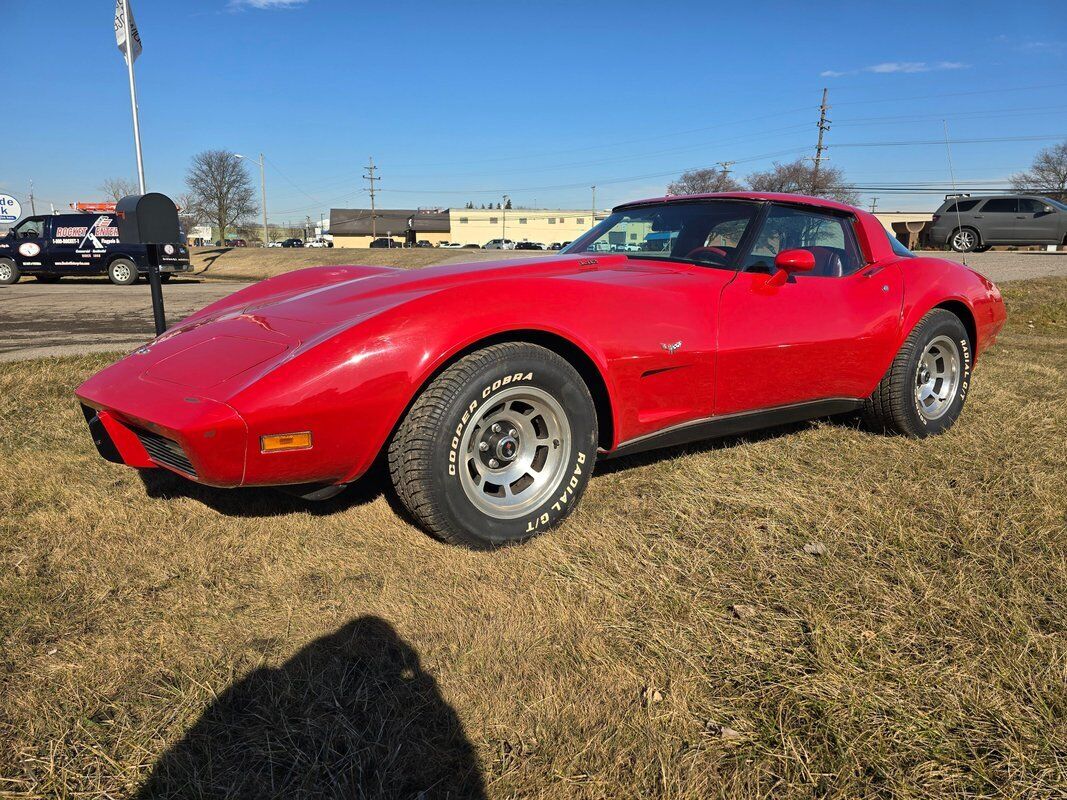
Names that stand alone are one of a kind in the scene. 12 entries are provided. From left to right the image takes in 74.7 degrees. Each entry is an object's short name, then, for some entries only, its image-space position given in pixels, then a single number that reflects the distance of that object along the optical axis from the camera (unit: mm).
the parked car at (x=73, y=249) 17062
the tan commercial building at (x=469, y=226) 85188
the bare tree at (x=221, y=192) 59719
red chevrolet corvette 2184
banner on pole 6052
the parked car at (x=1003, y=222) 17797
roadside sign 15250
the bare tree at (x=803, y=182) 43628
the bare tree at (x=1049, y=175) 55756
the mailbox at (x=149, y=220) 4152
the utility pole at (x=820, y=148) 42256
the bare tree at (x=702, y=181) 52516
